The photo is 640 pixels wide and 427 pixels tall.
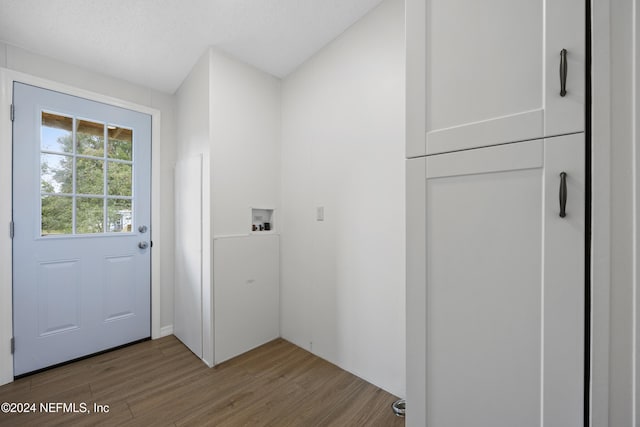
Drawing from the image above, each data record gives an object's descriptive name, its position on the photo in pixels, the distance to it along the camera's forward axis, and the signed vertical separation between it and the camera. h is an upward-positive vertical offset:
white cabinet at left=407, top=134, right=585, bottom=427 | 0.70 -0.23
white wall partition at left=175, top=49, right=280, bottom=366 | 2.05 +0.10
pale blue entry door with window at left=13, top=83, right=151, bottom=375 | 1.93 -0.12
